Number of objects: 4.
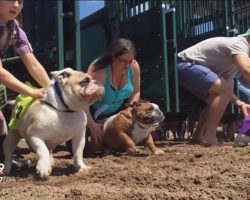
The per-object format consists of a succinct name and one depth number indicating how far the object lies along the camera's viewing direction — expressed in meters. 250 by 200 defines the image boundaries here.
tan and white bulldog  3.23
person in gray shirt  4.82
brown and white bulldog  4.36
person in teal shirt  4.49
